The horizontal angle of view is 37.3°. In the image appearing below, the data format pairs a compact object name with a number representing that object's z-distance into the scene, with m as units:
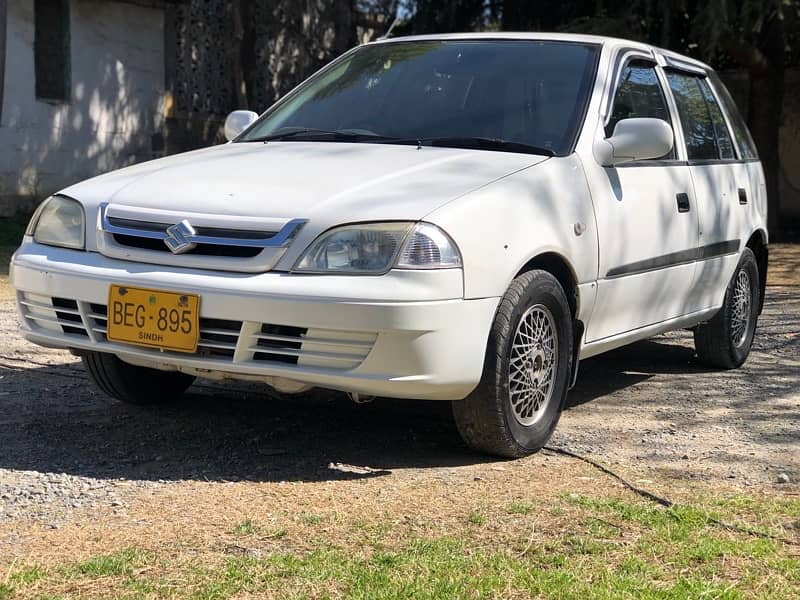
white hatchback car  4.12
